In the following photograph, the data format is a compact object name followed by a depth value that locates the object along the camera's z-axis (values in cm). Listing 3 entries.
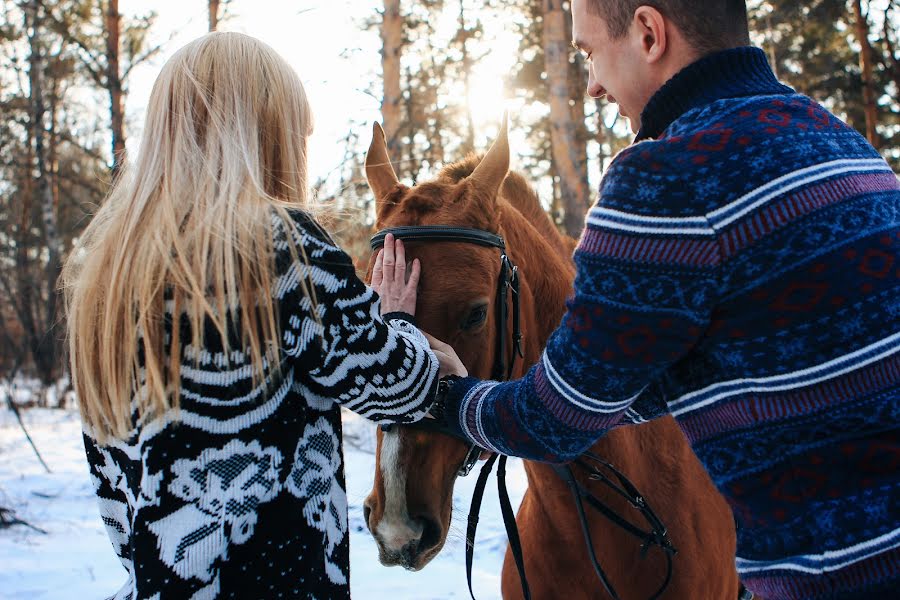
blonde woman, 138
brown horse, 201
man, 113
